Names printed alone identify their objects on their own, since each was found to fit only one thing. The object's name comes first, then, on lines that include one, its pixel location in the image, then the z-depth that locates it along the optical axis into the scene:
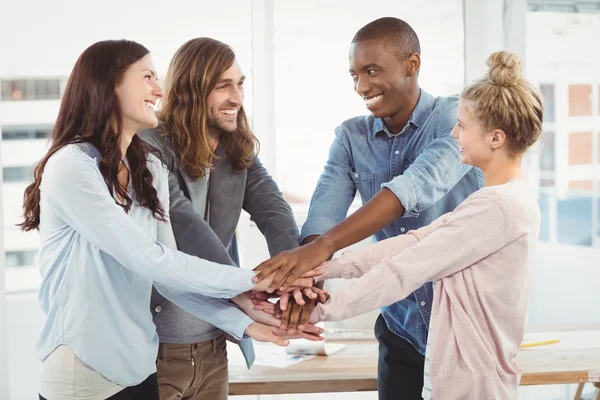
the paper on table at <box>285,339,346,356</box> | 3.08
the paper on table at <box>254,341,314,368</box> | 2.95
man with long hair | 2.08
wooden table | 2.77
